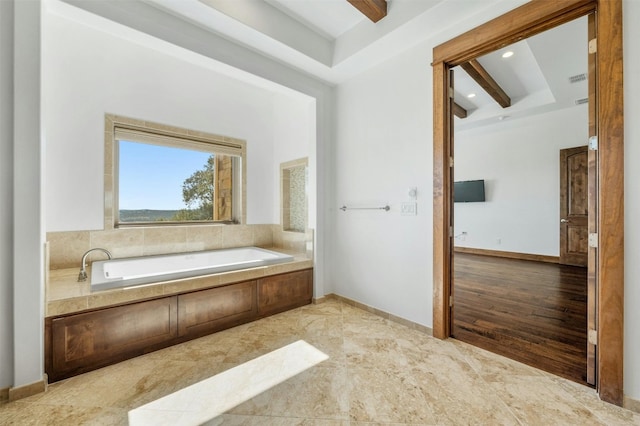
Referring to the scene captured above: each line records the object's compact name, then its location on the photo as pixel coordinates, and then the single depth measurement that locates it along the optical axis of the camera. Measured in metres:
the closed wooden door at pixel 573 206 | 4.73
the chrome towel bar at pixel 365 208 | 2.68
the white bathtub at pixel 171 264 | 2.01
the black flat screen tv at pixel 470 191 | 6.06
